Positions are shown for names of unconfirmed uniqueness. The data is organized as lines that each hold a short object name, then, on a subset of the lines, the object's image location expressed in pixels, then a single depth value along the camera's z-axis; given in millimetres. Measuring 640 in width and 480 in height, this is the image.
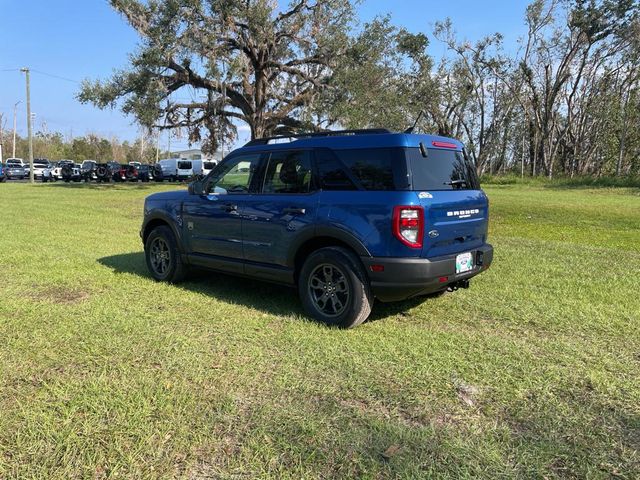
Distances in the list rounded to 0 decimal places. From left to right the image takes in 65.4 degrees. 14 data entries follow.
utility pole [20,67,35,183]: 36156
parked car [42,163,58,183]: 43812
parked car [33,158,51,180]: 45088
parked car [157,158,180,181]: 45062
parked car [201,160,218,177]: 44031
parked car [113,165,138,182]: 40531
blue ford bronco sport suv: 4328
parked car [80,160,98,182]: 39594
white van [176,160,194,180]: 44844
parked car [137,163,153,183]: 43594
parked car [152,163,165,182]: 44094
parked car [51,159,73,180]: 43125
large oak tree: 24062
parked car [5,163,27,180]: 44875
